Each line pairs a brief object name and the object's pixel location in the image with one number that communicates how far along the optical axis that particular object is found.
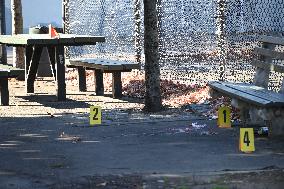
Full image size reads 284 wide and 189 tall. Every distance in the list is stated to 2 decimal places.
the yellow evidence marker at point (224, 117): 14.77
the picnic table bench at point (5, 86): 19.97
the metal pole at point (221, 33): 23.28
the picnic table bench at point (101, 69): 21.52
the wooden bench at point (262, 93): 11.69
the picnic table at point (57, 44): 20.56
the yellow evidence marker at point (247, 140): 11.86
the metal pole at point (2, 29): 34.78
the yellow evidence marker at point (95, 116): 15.62
